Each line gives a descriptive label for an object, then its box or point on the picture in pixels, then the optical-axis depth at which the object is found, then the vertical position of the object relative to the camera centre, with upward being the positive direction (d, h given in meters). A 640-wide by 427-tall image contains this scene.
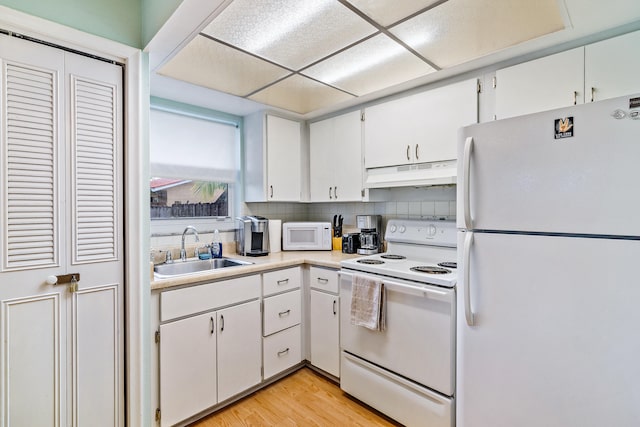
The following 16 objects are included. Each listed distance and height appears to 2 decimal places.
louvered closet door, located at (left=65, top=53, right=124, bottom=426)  1.38 -0.11
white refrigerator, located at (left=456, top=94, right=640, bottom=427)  1.02 -0.23
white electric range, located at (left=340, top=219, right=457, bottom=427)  1.61 -0.74
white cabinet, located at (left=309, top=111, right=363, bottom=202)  2.56 +0.46
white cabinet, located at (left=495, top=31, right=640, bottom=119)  1.41 +0.67
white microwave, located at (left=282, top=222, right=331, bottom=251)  2.80 -0.23
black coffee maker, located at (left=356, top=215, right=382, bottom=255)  2.51 -0.20
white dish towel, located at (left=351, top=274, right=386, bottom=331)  1.85 -0.58
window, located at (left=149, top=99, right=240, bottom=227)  2.41 +0.42
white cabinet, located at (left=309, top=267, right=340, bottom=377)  2.20 -0.82
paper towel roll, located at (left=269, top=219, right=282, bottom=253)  2.74 -0.22
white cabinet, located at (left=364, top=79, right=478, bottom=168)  1.94 +0.60
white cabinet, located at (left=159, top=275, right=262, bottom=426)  1.71 -0.82
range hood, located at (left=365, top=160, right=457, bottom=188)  2.00 +0.25
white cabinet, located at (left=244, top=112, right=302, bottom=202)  2.71 +0.48
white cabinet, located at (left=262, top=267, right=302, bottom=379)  2.18 -0.81
